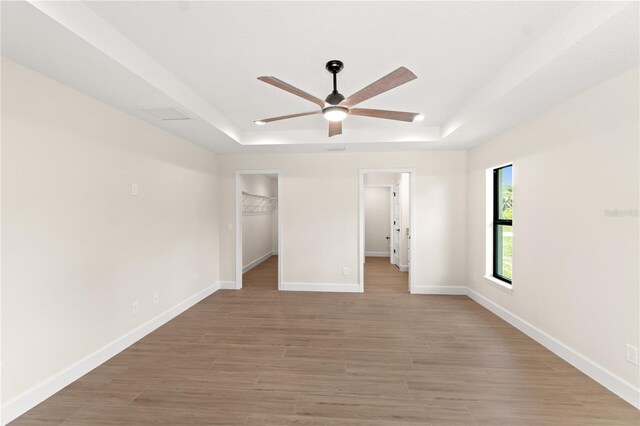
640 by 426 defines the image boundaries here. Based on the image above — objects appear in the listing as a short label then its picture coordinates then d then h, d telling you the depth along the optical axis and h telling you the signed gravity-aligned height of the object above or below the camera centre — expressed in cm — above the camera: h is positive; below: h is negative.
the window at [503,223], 354 -21
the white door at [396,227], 665 -48
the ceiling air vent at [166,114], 270 +98
